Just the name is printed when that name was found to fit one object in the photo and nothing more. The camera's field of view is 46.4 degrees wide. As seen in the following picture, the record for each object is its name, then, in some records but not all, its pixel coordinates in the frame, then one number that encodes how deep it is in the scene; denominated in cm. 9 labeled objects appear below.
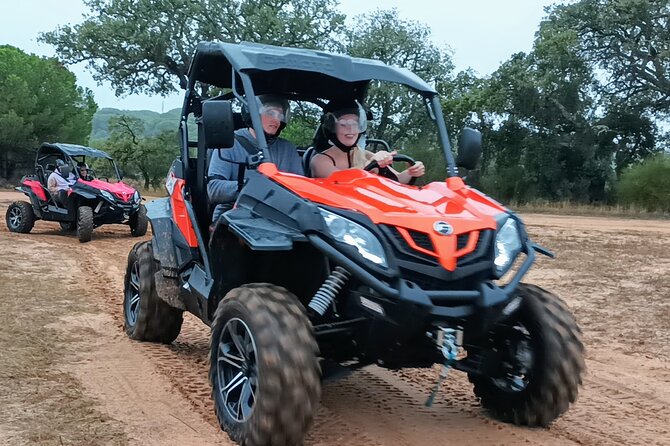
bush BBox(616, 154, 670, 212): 2959
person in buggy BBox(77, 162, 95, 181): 1586
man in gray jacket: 498
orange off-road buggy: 375
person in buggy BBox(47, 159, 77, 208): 1543
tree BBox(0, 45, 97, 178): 3866
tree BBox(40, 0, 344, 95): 3784
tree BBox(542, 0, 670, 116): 3297
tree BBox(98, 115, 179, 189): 4378
